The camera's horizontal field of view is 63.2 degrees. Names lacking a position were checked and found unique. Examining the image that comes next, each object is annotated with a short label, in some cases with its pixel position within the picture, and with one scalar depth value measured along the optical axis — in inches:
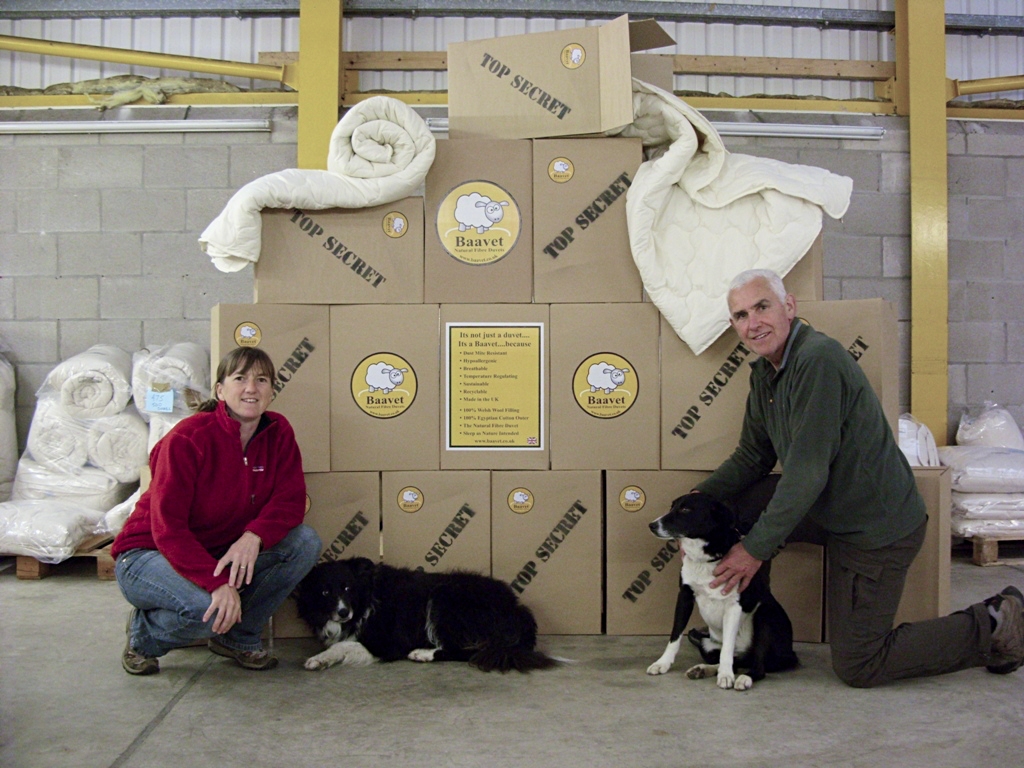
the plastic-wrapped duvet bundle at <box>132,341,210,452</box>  153.4
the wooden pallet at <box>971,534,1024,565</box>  153.3
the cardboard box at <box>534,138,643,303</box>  106.7
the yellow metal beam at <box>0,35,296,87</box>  175.9
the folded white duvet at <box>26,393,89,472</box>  156.4
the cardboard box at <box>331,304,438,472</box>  106.0
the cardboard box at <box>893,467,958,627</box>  99.9
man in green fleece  84.7
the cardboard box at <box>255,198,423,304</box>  105.9
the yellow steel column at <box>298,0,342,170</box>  174.6
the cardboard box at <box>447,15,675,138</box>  106.9
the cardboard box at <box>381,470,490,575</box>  106.0
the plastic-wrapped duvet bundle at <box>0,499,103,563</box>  139.6
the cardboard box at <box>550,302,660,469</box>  106.3
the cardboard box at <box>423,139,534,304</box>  106.8
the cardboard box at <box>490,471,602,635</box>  106.4
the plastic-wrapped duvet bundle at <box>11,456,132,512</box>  154.9
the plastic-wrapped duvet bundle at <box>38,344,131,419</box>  156.7
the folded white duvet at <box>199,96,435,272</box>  102.9
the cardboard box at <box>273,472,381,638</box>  105.7
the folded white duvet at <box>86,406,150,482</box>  155.7
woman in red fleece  85.7
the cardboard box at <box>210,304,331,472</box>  104.8
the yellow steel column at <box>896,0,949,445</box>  180.9
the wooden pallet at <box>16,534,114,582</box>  140.6
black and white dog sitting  87.8
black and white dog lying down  95.4
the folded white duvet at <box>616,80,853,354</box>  102.7
